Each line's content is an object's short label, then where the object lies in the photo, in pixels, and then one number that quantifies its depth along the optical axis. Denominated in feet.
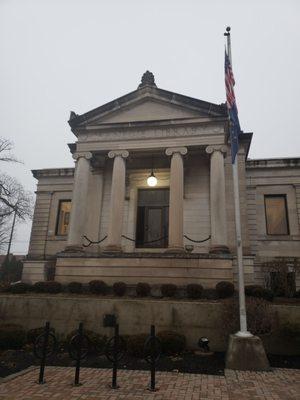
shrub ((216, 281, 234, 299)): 43.80
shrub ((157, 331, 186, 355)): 33.94
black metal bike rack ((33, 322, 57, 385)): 25.04
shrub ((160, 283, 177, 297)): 45.78
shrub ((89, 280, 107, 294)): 48.42
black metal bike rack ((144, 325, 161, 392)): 23.43
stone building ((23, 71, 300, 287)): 52.34
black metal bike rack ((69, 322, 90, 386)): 24.76
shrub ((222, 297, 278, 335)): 33.30
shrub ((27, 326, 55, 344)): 37.70
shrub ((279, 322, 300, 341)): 32.99
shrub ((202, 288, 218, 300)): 45.06
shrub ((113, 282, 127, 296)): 47.09
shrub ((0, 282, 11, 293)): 51.06
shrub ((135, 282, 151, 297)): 46.26
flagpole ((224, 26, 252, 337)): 30.78
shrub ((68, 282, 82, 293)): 49.32
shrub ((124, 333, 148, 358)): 32.78
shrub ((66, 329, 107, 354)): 34.91
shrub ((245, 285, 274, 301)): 41.32
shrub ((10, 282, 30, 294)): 48.47
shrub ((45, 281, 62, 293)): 48.57
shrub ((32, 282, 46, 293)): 48.73
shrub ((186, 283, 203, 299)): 44.14
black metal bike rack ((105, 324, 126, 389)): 23.99
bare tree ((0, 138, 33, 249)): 104.53
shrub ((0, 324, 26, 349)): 36.35
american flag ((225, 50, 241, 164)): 37.17
